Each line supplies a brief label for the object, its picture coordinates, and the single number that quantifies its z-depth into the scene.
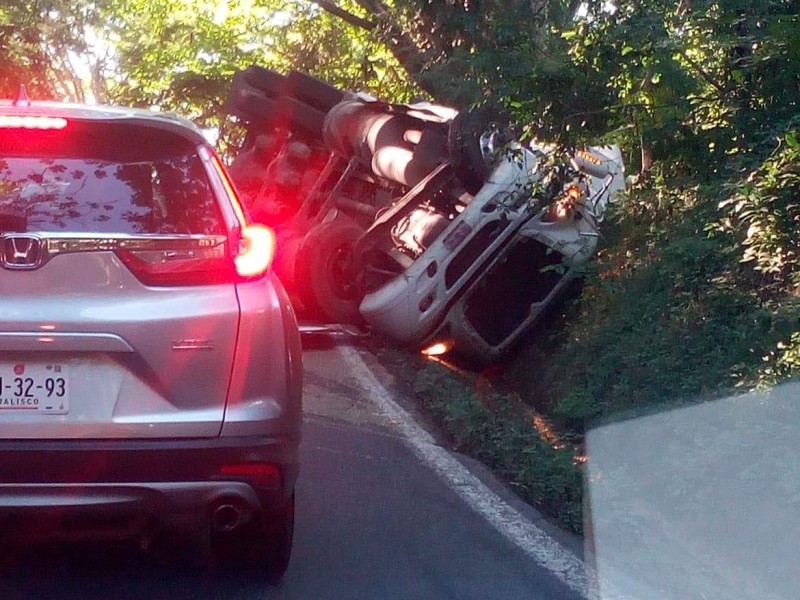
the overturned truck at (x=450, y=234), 10.12
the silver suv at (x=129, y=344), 4.10
